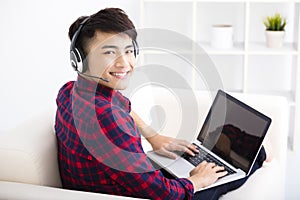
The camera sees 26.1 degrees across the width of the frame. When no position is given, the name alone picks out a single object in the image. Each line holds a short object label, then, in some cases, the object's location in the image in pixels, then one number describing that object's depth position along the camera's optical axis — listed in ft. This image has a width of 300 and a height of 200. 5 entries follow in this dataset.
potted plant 10.62
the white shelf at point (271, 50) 10.51
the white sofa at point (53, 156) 6.04
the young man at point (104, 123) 5.98
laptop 7.18
